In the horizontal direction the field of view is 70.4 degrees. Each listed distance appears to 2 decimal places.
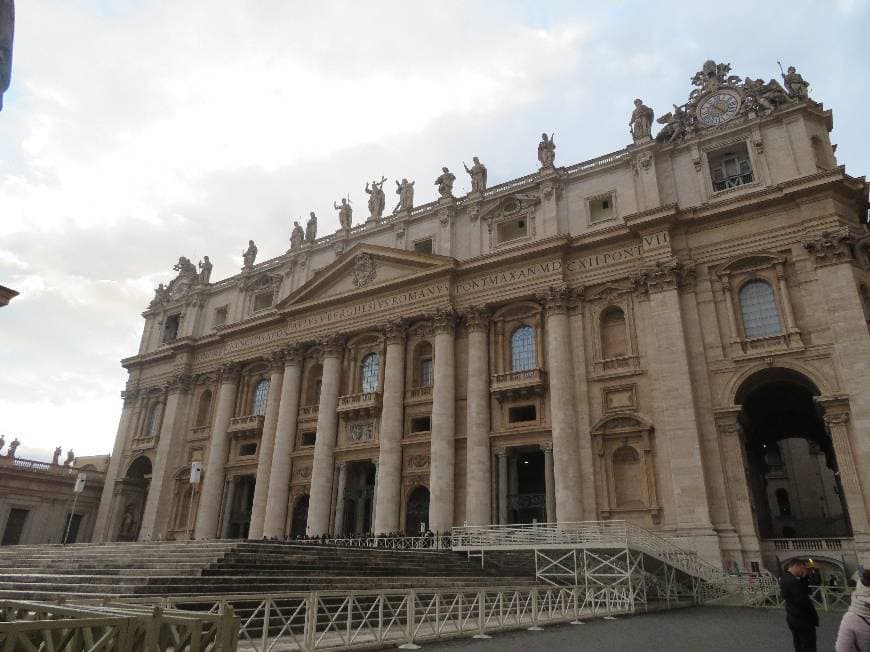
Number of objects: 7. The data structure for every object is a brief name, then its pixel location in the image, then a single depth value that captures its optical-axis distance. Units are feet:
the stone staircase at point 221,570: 45.27
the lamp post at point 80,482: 110.71
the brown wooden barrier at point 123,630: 17.16
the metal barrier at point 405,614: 33.14
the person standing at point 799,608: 29.35
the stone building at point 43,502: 135.13
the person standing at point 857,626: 19.43
